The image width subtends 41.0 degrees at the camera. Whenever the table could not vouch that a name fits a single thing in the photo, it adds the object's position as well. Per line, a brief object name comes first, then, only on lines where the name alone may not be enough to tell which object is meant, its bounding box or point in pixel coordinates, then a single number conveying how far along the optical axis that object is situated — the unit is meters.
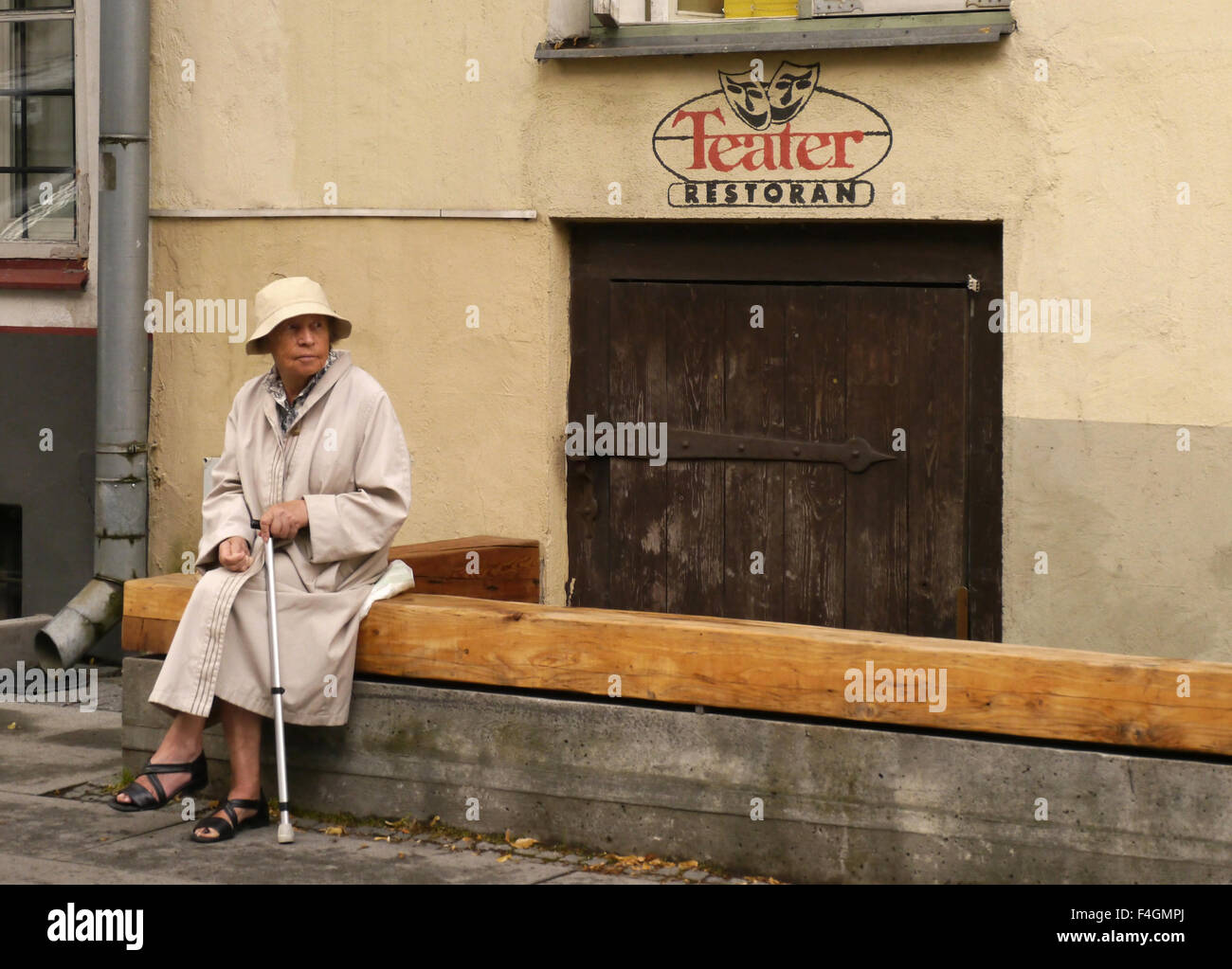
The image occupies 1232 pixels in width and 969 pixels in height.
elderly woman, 5.37
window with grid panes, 8.84
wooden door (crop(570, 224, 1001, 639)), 7.07
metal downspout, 8.23
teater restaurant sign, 6.97
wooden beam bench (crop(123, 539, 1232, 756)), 4.46
